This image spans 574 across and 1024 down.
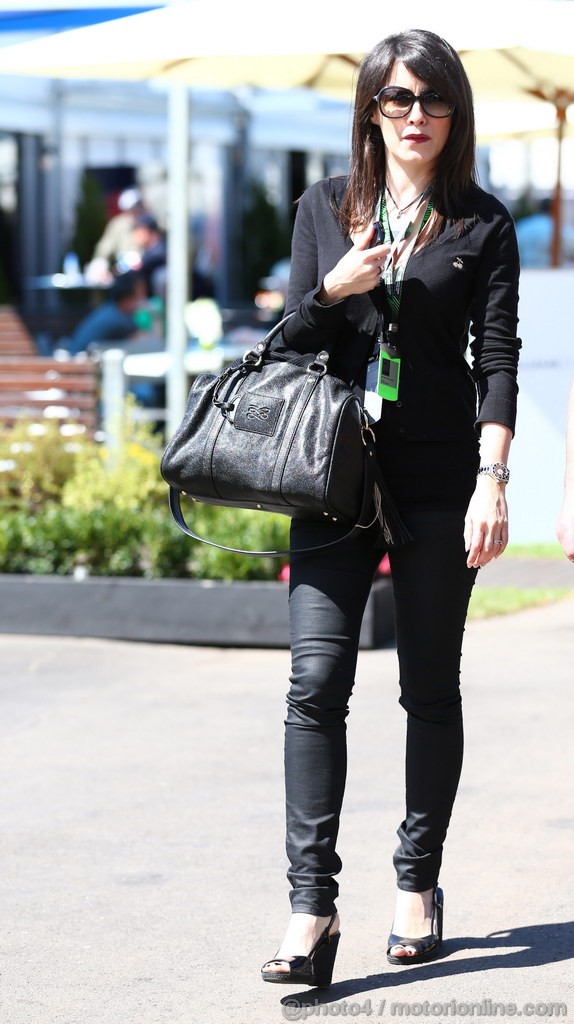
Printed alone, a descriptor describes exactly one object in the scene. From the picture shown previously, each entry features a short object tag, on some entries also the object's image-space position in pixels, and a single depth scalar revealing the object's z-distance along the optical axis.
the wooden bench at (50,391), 17.44
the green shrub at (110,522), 13.70
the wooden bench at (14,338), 22.78
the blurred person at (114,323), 23.74
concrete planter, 13.09
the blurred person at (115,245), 29.56
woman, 6.05
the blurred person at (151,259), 26.31
